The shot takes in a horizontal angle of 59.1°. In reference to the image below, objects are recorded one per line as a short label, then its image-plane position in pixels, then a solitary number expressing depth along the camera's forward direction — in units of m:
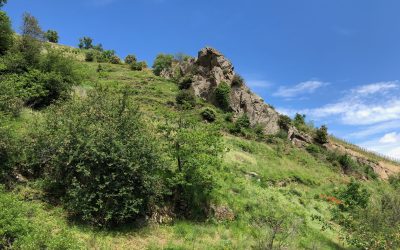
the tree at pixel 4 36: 27.25
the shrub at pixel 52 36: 82.12
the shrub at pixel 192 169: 16.70
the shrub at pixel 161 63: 65.19
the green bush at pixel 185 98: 40.69
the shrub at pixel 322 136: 43.91
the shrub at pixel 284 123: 42.69
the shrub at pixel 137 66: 63.27
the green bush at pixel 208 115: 37.74
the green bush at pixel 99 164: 13.34
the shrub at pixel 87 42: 91.62
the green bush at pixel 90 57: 65.81
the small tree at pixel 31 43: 24.97
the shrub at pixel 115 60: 68.25
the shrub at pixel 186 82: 46.75
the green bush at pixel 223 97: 42.59
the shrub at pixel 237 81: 45.84
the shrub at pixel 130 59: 71.10
